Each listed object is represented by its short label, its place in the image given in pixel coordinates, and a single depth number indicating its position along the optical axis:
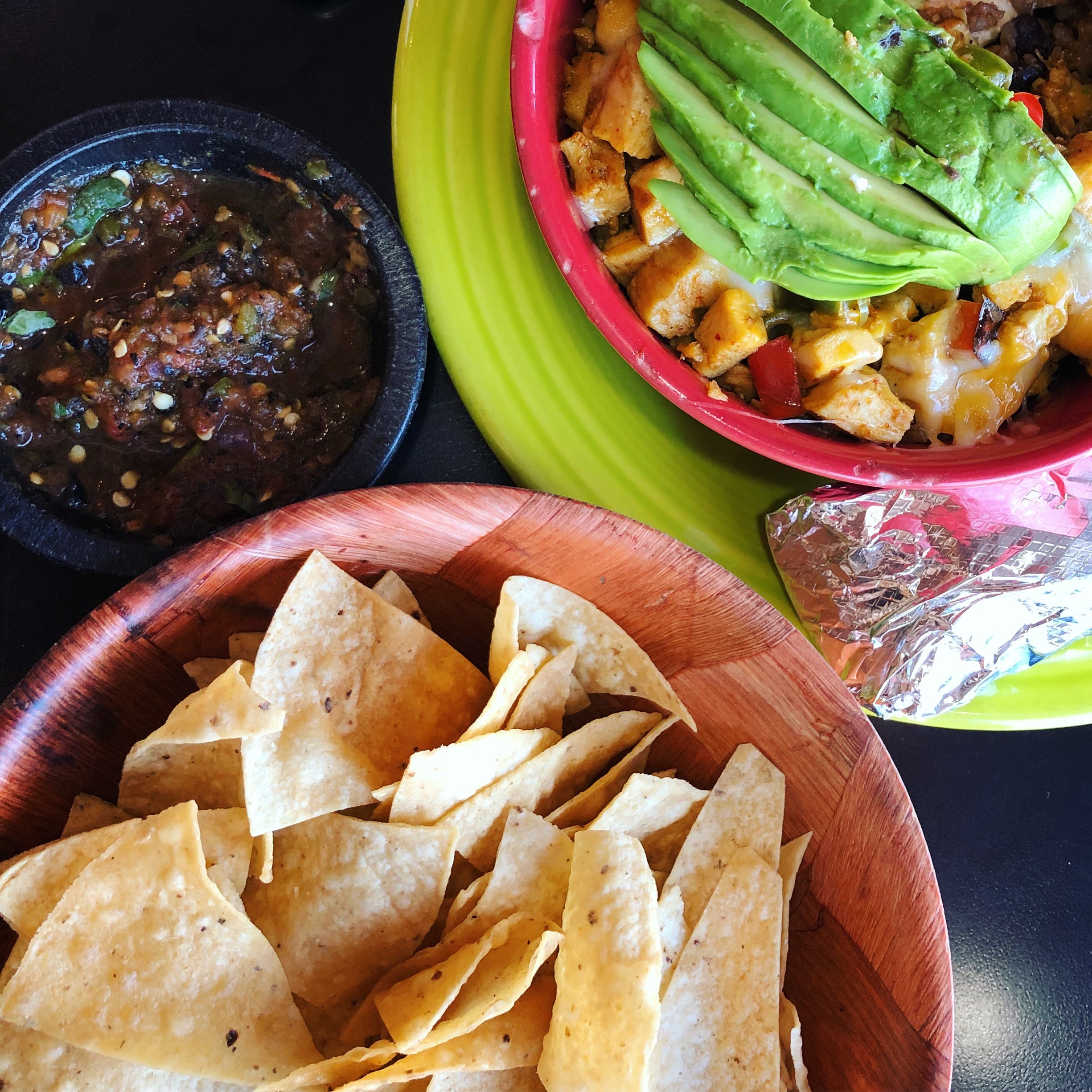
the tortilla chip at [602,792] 0.30
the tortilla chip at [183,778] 0.29
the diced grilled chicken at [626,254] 0.30
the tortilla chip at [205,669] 0.29
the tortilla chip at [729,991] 0.29
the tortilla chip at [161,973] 0.27
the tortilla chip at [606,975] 0.27
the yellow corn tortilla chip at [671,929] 0.29
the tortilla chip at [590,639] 0.29
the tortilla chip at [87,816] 0.28
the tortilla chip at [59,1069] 0.27
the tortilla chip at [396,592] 0.30
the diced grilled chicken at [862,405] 0.29
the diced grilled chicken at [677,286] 0.29
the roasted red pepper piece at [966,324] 0.29
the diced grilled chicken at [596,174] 0.29
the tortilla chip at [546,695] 0.29
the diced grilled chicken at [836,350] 0.28
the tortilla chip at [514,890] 0.29
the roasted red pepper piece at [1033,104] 0.28
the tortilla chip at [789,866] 0.29
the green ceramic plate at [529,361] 0.33
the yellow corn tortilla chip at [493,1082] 0.28
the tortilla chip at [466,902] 0.29
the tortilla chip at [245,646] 0.29
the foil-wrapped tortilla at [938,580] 0.33
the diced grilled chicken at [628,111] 0.28
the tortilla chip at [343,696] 0.28
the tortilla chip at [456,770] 0.28
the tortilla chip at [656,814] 0.29
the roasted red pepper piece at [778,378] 0.30
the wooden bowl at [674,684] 0.28
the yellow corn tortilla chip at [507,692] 0.28
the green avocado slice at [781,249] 0.27
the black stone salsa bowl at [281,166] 0.31
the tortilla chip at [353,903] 0.28
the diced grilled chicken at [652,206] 0.28
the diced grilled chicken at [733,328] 0.28
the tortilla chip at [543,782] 0.29
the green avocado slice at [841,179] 0.26
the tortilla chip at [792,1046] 0.29
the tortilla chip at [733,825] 0.29
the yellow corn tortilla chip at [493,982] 0.26
